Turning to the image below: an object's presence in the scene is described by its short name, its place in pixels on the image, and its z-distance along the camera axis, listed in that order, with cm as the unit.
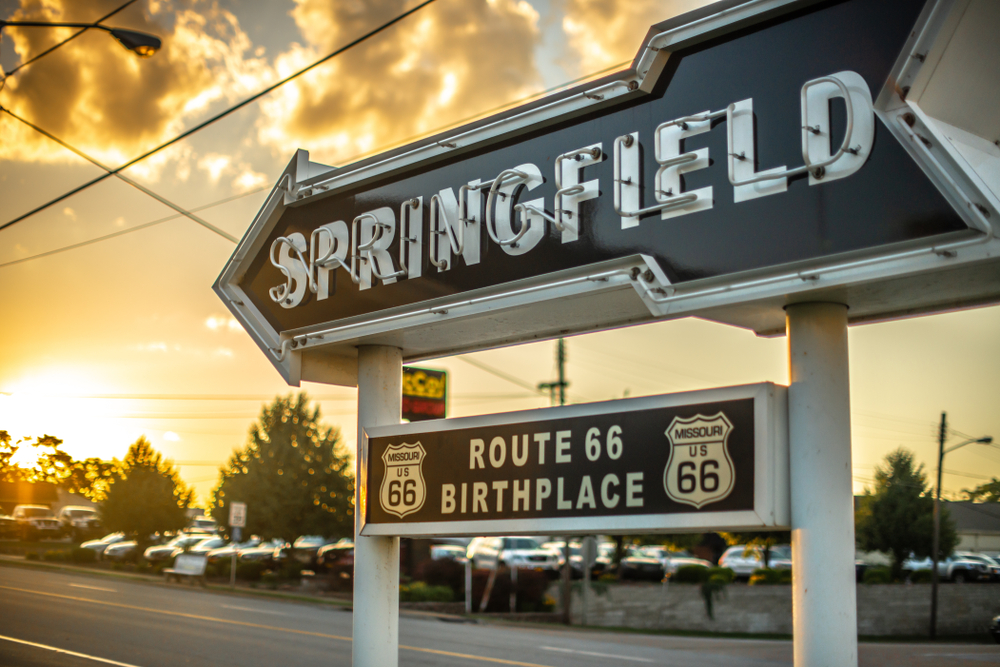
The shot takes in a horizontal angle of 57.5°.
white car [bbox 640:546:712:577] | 3521
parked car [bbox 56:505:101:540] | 4634
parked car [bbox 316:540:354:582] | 3181
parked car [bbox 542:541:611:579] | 3566
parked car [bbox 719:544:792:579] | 3769
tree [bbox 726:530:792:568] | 3675
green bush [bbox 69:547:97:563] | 3675
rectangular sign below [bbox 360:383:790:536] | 420
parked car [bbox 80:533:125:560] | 3809
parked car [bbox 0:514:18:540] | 3739
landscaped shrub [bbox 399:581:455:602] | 2859
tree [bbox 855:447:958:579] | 4009
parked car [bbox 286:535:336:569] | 3614
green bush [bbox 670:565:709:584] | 3300
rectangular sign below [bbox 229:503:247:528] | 2920
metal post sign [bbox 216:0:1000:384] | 369
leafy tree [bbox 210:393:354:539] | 3916
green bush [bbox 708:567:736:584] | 3278
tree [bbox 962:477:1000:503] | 3718
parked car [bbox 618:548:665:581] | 3612
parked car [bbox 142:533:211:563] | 3703
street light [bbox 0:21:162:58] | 895
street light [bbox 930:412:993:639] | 3116
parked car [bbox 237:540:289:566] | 3729
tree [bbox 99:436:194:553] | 4375
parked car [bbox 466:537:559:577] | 3158
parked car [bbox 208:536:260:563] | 3463
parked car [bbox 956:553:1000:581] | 4069
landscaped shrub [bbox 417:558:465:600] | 3089
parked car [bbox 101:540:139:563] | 3747
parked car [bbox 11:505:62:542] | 4184
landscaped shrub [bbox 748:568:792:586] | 3203
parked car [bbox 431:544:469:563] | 3253
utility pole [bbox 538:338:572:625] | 2877
